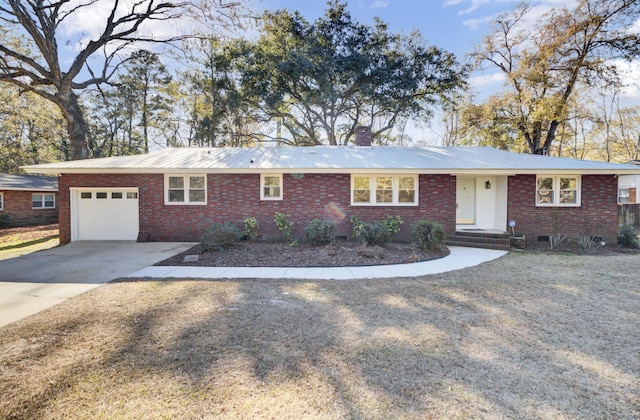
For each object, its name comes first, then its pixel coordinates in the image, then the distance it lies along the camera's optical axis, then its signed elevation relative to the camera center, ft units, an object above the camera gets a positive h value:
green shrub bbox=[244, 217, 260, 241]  33.78 -3.26
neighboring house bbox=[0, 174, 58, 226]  57.00 -0.19
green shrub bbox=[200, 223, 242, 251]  27.84 -3.56
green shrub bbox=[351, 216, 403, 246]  29.32 -3.35
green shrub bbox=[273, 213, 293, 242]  33.62 -2.97
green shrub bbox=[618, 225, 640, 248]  32.71 -3.94
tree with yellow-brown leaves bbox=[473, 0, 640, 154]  48.62 +26.93
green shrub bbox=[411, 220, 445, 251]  28.17 -3.33
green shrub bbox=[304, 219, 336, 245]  29.86 -3.13
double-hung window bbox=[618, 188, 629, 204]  61.98 +1.28
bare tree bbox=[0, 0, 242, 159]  44.93 +27.61
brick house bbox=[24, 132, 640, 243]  34.81 +0.20
